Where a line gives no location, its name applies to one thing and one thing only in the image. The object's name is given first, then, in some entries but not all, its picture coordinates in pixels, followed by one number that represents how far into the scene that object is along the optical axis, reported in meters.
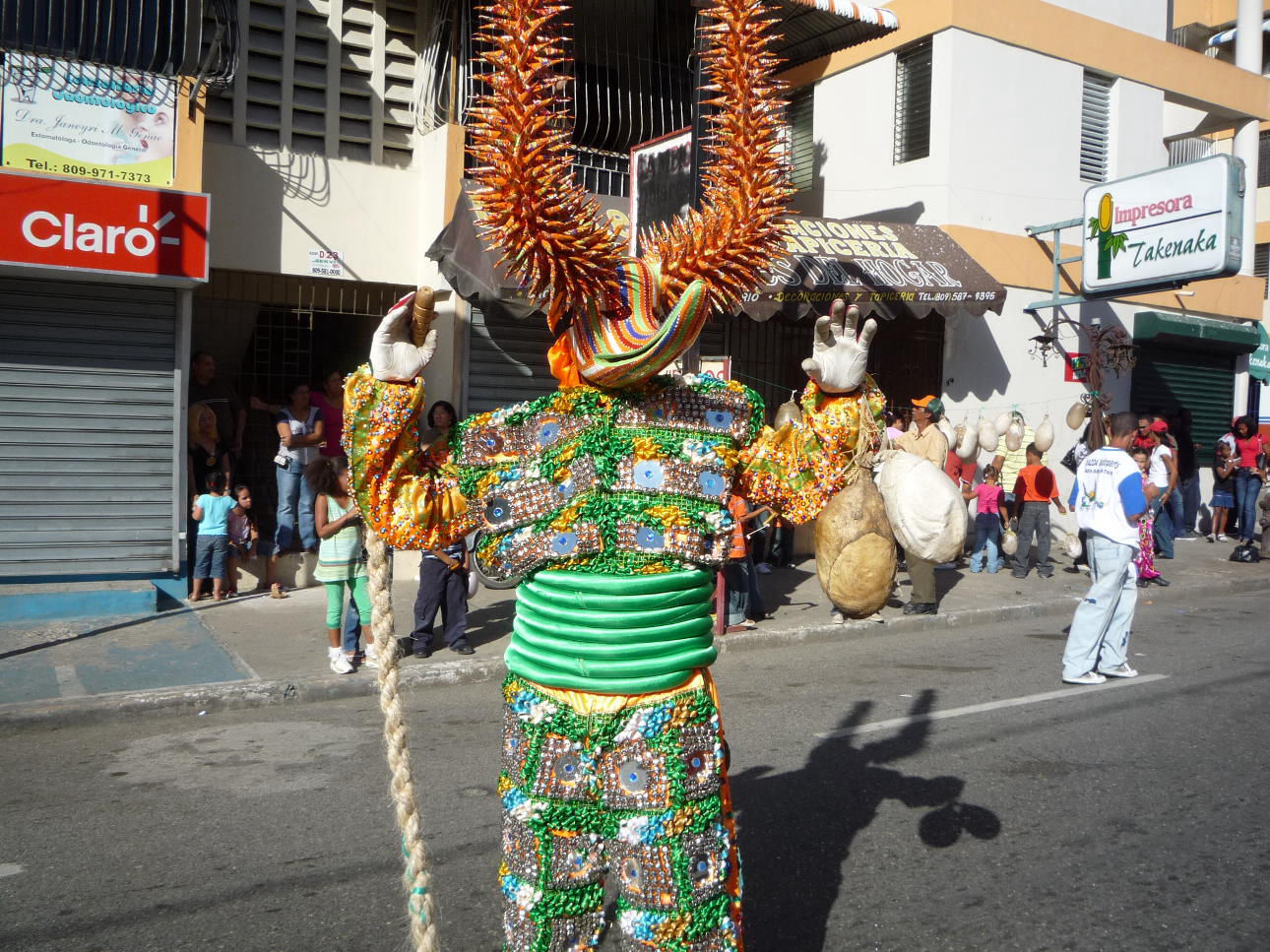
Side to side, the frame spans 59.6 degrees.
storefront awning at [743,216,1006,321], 11.65
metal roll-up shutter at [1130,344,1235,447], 16.16
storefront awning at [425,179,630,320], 9.82
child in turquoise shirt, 9.50
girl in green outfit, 7.16
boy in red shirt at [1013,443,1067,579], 12.50
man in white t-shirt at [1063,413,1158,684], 7.18
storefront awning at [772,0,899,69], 11.88
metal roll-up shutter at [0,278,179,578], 9.01
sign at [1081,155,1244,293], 12.85
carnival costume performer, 2.58
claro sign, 8.39
